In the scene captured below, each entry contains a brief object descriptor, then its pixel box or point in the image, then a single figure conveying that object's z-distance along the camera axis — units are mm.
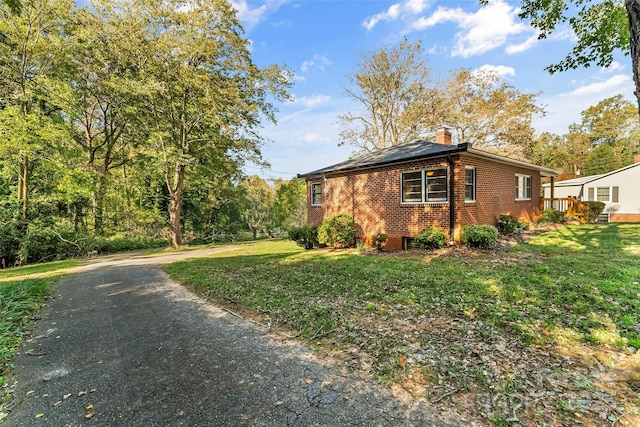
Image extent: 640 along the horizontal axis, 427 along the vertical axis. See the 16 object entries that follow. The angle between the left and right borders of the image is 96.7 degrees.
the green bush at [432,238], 9023
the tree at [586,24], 8070
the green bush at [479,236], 8516
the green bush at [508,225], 10617
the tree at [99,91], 13648
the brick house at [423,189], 9320
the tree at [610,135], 35531
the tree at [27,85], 10852
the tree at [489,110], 23406
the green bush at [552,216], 14133
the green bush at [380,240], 10555
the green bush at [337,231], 11430
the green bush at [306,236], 12250
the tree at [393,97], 22922
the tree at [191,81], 14023
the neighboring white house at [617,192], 18469
